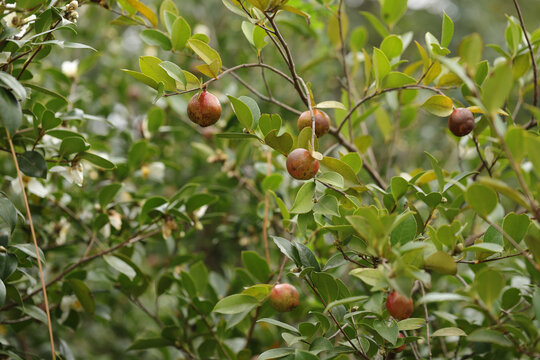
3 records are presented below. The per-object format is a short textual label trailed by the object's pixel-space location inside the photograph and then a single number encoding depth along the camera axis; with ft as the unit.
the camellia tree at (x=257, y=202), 3.78
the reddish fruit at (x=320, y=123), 4.13
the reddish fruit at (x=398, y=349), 4.09
